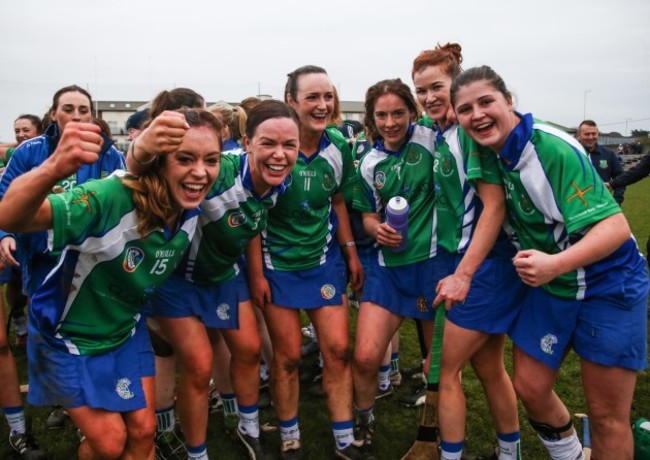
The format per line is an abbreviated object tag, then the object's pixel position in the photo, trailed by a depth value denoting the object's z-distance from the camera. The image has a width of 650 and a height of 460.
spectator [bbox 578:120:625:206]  8.55
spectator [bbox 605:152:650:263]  6.15
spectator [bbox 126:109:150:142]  3.71
